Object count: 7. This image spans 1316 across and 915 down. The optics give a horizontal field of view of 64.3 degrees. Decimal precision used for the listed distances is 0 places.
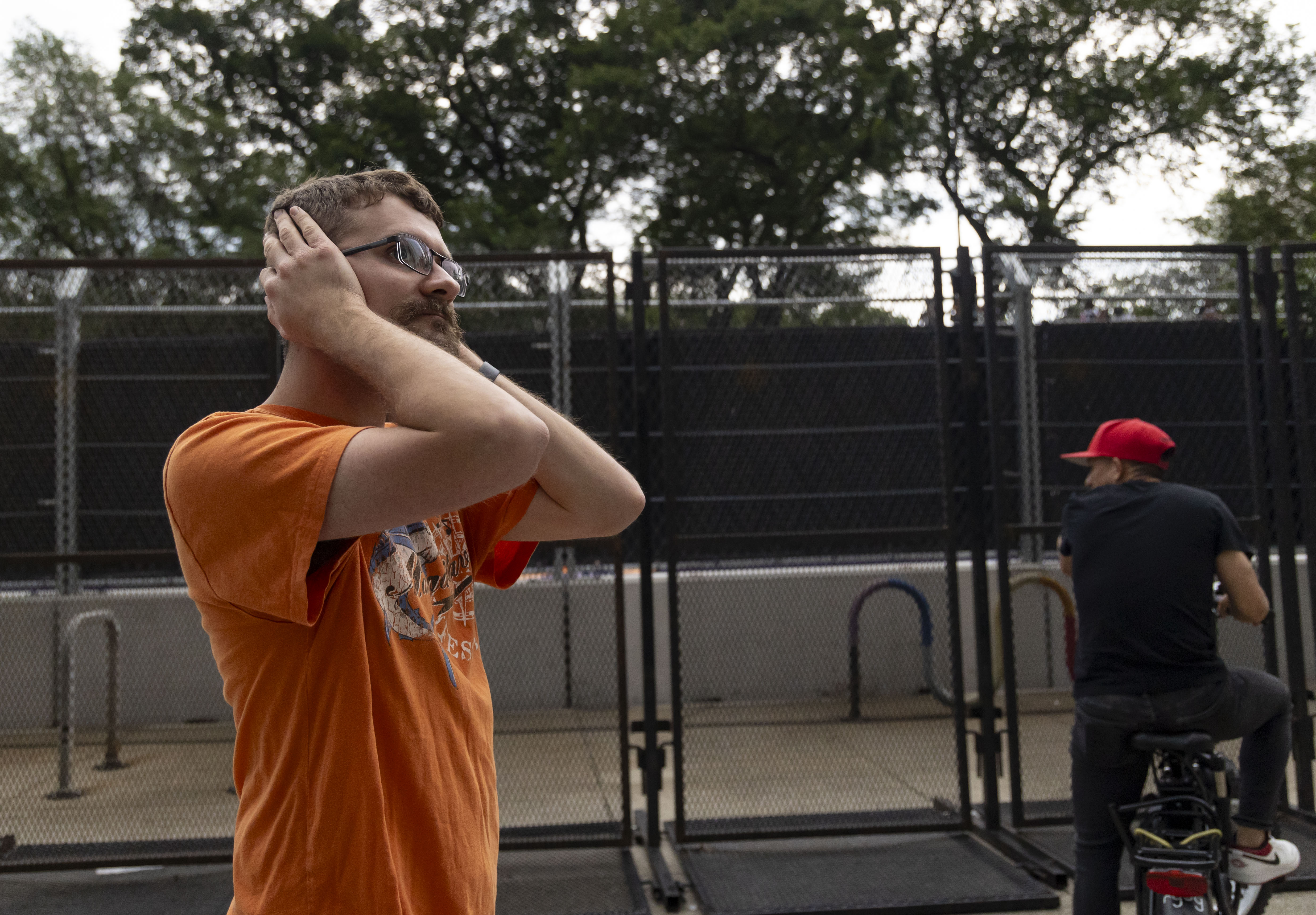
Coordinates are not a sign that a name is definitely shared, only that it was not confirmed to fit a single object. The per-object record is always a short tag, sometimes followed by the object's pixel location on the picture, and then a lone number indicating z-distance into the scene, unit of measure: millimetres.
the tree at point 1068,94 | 22484
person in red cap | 3438
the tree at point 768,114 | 21094
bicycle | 3184
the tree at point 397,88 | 22844
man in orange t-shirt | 1271
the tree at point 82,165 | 22812
